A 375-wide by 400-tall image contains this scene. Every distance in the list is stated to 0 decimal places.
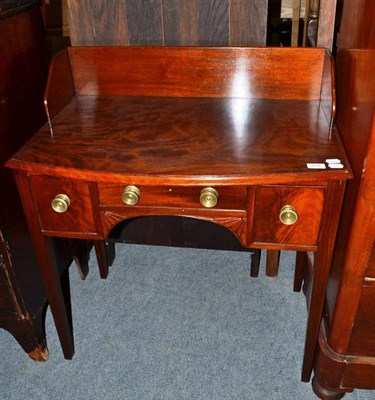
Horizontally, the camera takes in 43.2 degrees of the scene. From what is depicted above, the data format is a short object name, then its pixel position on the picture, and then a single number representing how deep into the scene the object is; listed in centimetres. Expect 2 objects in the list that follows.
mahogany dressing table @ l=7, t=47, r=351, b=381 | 116
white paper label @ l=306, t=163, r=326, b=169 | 111
